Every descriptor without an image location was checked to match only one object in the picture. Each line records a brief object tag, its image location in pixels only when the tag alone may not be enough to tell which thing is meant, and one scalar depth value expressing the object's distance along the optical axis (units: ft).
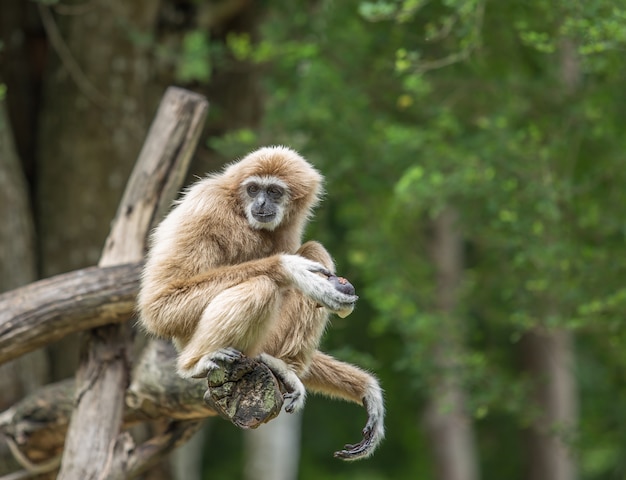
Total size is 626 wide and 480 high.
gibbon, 35.40
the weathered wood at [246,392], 34.17
